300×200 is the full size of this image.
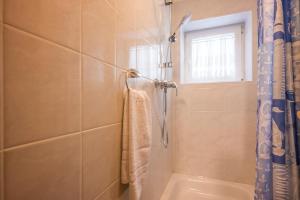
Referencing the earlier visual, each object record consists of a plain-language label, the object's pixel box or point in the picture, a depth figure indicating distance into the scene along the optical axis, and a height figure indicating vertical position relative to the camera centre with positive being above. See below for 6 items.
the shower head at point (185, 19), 1.33 +0.72
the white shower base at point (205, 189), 1.46 -0.88
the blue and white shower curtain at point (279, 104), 0.81 -0.02
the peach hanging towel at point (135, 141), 0.65 -0.18
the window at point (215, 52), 1.70 +0.58
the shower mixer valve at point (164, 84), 1.17 +0.14
